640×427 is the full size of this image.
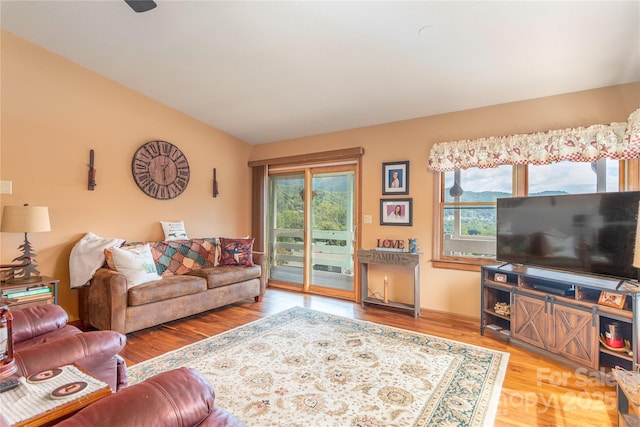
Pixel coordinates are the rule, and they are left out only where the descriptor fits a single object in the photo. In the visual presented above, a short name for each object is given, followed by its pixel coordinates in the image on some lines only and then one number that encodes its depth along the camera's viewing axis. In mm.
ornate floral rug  1963
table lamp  2809
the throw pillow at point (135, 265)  3246
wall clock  4137
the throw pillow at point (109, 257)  3279
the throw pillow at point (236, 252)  4480
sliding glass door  4828
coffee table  1011
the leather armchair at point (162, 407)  895
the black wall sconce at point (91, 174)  3660
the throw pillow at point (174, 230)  4332
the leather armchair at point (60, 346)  1463
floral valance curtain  2811
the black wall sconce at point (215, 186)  5066
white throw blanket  3354
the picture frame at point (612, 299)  2340
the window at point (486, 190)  3119
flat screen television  2498
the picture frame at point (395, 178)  4156
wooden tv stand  2361
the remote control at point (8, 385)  1132
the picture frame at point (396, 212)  4134
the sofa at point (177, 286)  3070
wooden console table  3859
